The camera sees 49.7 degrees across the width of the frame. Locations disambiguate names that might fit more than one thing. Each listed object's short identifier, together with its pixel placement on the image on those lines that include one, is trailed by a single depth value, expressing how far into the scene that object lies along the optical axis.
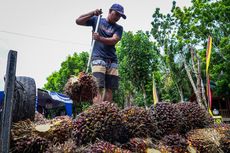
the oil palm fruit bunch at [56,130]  1.78
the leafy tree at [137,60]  25.36
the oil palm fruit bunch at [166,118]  2.20
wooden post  1.36
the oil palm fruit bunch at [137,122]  1.97
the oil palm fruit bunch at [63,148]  1.57
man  3.27
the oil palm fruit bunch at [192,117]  2.40
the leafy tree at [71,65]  32.44
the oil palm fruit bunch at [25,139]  1.68
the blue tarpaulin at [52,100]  9.24
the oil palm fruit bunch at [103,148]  1.53
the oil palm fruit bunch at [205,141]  2.13
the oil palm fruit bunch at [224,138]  2.25
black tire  1.75
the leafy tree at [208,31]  21.55
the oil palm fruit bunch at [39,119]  1.90
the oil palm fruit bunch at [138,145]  1.78
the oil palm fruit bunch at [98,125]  1.72
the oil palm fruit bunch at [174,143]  1.97
